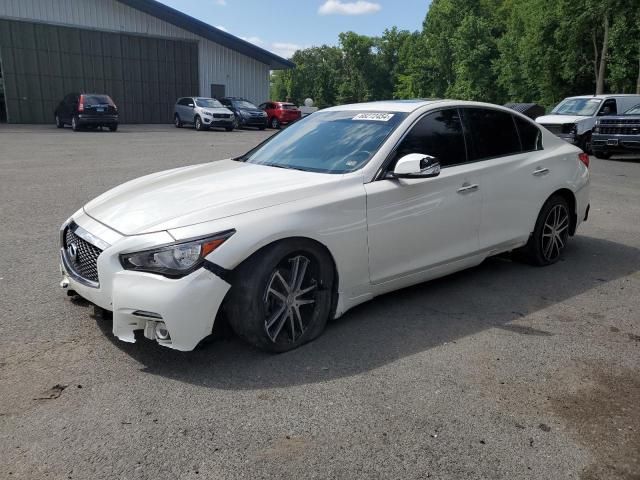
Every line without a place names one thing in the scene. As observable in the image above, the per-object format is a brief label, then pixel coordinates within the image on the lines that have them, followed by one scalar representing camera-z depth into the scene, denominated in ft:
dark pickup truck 50.39
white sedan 10.91
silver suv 95.86
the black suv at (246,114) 105.60
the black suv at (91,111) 84.28
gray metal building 104.47
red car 112.16
